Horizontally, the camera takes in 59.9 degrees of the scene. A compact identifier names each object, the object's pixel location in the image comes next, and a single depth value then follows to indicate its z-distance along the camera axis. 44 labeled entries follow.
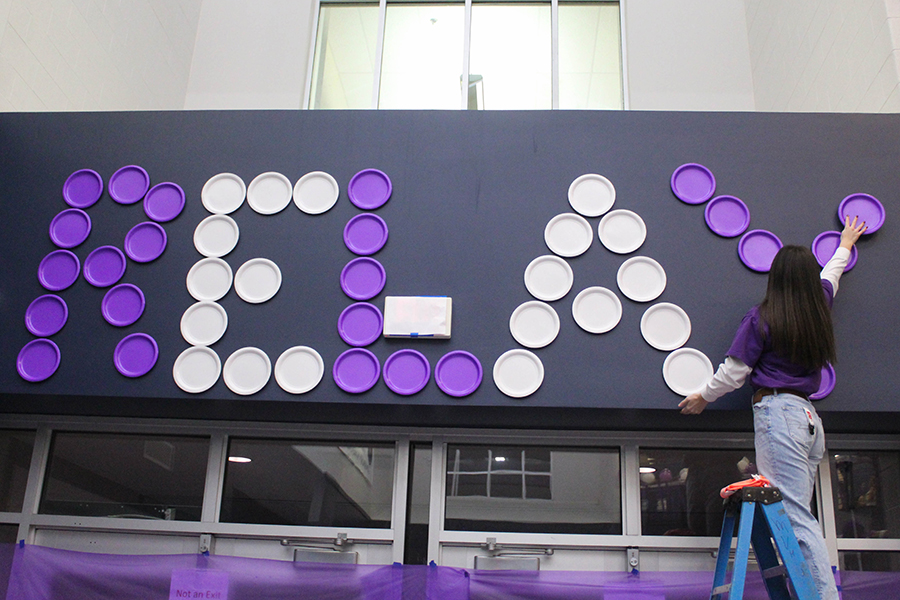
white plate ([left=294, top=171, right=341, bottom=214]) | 3.37
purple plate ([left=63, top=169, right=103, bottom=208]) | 3.47
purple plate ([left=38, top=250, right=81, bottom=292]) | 3.36
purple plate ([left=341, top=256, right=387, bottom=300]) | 3.23
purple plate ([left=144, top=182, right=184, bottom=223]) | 3.41
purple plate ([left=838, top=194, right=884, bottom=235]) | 3.16
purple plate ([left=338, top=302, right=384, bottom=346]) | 3.18
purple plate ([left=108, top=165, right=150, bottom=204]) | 3.46
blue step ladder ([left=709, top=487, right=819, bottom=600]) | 2.42
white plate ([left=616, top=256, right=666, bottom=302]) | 3.16
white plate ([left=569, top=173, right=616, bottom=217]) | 3.28
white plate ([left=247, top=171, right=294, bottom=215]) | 3.39
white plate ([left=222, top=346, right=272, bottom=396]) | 3.15
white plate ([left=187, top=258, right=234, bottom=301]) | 3.29
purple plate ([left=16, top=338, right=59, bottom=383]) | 3.23
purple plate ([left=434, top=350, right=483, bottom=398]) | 3.09
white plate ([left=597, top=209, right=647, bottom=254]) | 3.23
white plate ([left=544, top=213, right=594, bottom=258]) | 3.24
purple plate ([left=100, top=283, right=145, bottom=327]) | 3.28
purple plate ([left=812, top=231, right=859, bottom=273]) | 3.13
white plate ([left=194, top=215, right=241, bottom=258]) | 3.35
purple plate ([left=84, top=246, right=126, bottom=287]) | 3.35
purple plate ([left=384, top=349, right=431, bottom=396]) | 3.10
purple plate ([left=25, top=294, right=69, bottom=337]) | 3.29
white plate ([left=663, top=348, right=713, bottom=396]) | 3.02
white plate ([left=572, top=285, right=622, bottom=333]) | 3.13
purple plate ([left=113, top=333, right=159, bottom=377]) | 3.20
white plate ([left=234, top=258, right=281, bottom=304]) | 3.27
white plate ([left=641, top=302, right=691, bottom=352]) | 3.08
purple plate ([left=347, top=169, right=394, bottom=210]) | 3.35
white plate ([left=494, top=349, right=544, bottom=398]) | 3.07
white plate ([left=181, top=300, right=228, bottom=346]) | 3.23
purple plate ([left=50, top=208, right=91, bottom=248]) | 3.42
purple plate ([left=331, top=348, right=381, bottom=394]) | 3.11
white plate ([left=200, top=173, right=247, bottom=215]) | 3.40
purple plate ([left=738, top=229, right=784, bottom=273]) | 3.14
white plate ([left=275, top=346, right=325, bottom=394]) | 3.13
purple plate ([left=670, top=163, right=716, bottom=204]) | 3.25
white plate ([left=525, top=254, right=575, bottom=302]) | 3.18
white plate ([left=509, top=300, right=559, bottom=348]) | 3.13
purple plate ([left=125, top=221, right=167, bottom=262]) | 3.37
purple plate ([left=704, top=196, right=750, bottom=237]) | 3.20
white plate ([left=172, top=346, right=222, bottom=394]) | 3.16
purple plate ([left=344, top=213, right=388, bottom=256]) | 3.29
